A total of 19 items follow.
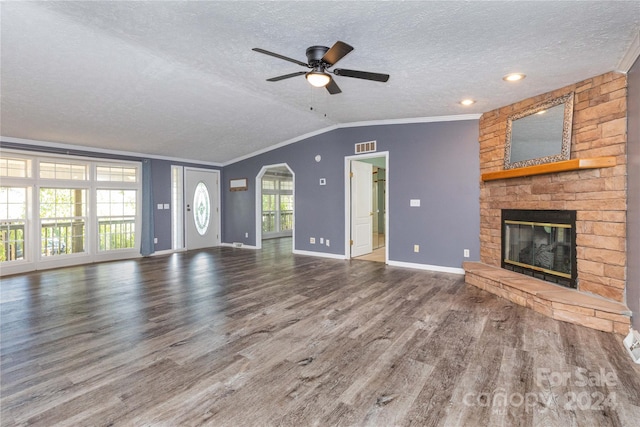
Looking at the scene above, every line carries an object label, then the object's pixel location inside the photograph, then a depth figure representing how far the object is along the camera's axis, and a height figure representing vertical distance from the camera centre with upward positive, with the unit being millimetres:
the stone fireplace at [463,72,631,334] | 2953 +21
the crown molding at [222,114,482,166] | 4934 +1597
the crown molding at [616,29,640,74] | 2556 +1383
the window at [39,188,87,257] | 5598 -123
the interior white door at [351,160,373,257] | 6293 +62
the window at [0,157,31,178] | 5082 +795
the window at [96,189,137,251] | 6332 -100
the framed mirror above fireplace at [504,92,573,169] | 3484 +955
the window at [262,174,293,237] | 10102 +263
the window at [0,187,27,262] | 5140 -133
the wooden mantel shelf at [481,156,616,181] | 3043 +485
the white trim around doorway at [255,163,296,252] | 7741 +169
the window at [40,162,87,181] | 5562 +812
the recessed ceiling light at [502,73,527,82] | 3352 +1490
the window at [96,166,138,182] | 6309 +849
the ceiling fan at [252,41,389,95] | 2744 +1338
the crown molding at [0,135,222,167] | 5165 +1259
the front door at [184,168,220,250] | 7766 +105
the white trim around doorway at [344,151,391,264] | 6164 +181
